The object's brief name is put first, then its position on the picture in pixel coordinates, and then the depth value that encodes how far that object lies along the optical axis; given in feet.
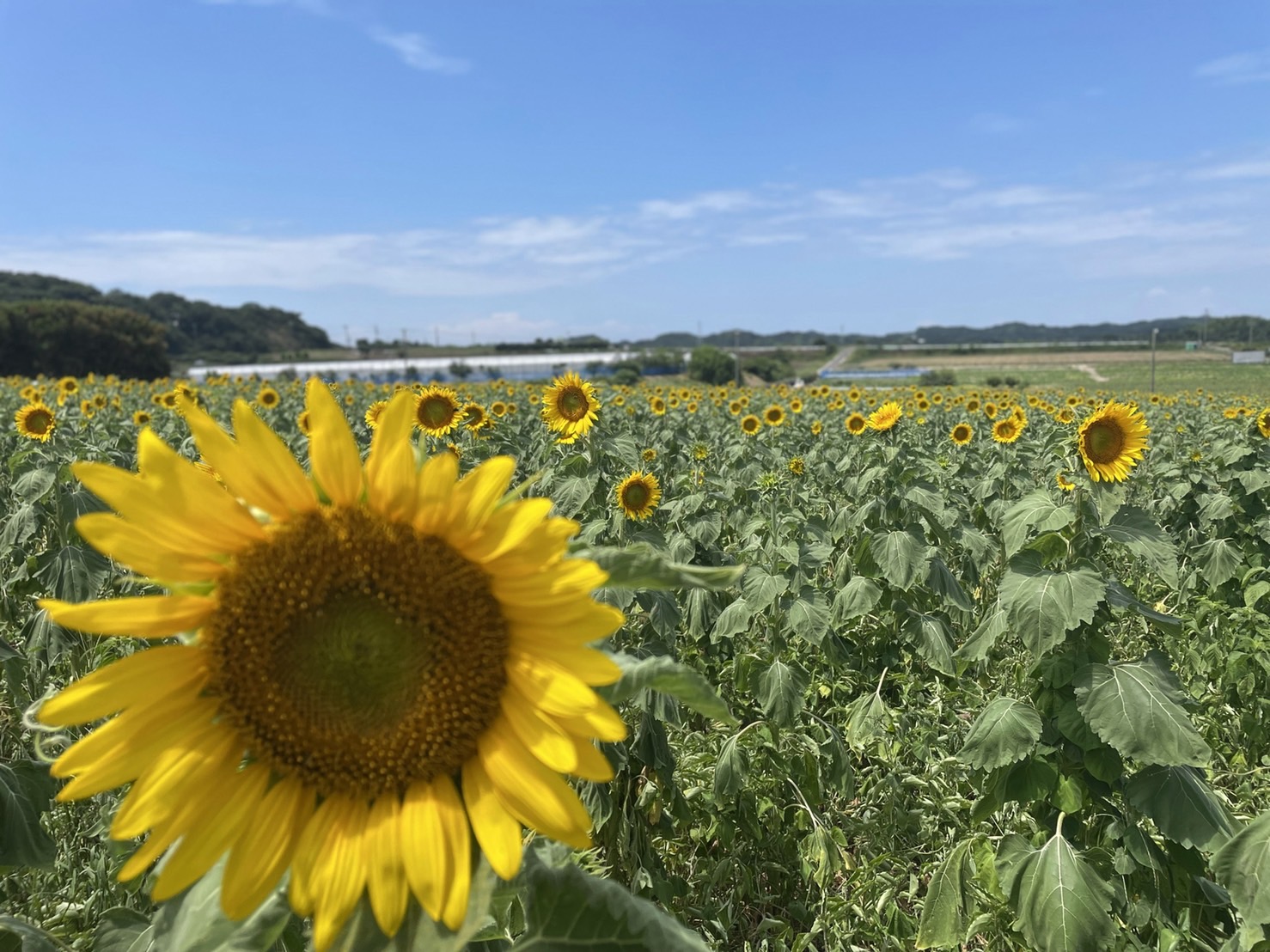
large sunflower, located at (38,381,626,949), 2.83
